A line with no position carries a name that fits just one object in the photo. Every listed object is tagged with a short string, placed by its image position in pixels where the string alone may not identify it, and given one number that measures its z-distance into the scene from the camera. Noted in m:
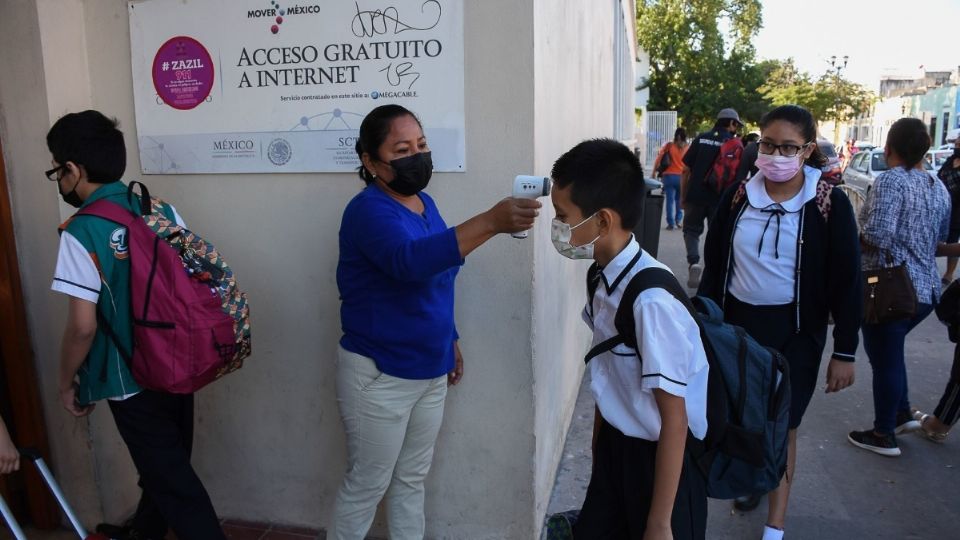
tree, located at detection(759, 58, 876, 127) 32.88
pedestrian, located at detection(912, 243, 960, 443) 3.94
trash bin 6.50
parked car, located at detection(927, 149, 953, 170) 17.57
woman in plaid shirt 3.76
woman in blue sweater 2.25
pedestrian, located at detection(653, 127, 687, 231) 13.05
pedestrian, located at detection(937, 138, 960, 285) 6.36
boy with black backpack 1.70
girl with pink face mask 2.73
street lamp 32.84
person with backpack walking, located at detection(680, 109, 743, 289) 7.80
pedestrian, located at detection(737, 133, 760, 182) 6.37
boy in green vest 2.34
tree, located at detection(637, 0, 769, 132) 34.31
